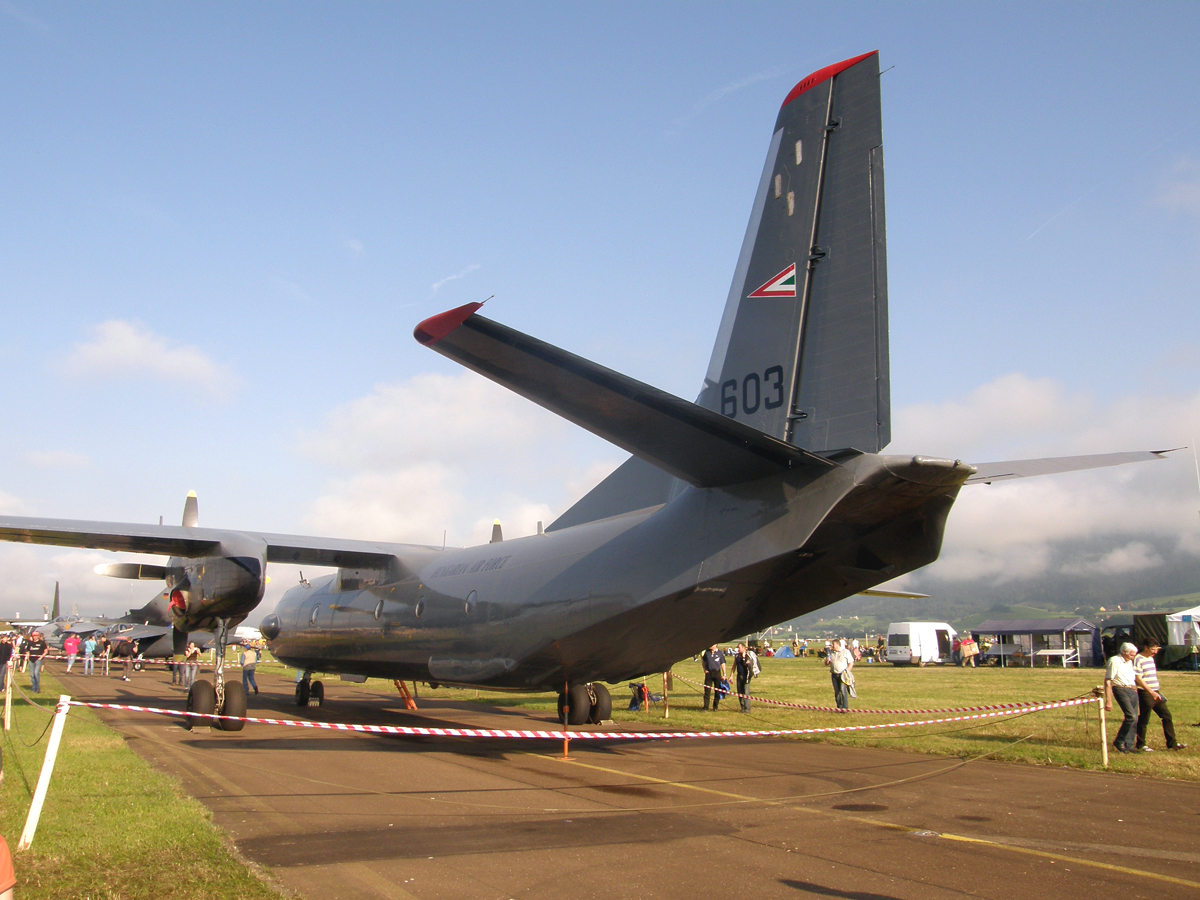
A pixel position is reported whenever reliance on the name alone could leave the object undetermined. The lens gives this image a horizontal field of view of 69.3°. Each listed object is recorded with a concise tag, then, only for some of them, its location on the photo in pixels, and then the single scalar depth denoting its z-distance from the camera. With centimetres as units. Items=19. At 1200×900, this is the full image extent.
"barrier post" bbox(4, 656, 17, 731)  1328
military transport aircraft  751
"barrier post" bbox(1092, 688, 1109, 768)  1093
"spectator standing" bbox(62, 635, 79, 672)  3228
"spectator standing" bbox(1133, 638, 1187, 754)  1185
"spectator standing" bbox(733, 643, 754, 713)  1892
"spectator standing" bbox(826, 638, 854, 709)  1842
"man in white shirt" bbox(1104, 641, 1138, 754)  1179
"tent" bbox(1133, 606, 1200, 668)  3744
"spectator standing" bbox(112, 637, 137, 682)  4022
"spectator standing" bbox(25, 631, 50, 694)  2365
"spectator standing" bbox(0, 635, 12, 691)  1342
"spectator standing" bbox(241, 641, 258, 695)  2152
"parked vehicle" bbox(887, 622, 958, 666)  4800
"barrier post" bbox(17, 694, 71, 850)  629
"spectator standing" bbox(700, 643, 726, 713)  1945
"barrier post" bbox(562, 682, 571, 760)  1188
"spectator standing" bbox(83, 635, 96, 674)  3462
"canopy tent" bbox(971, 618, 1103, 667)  4522
